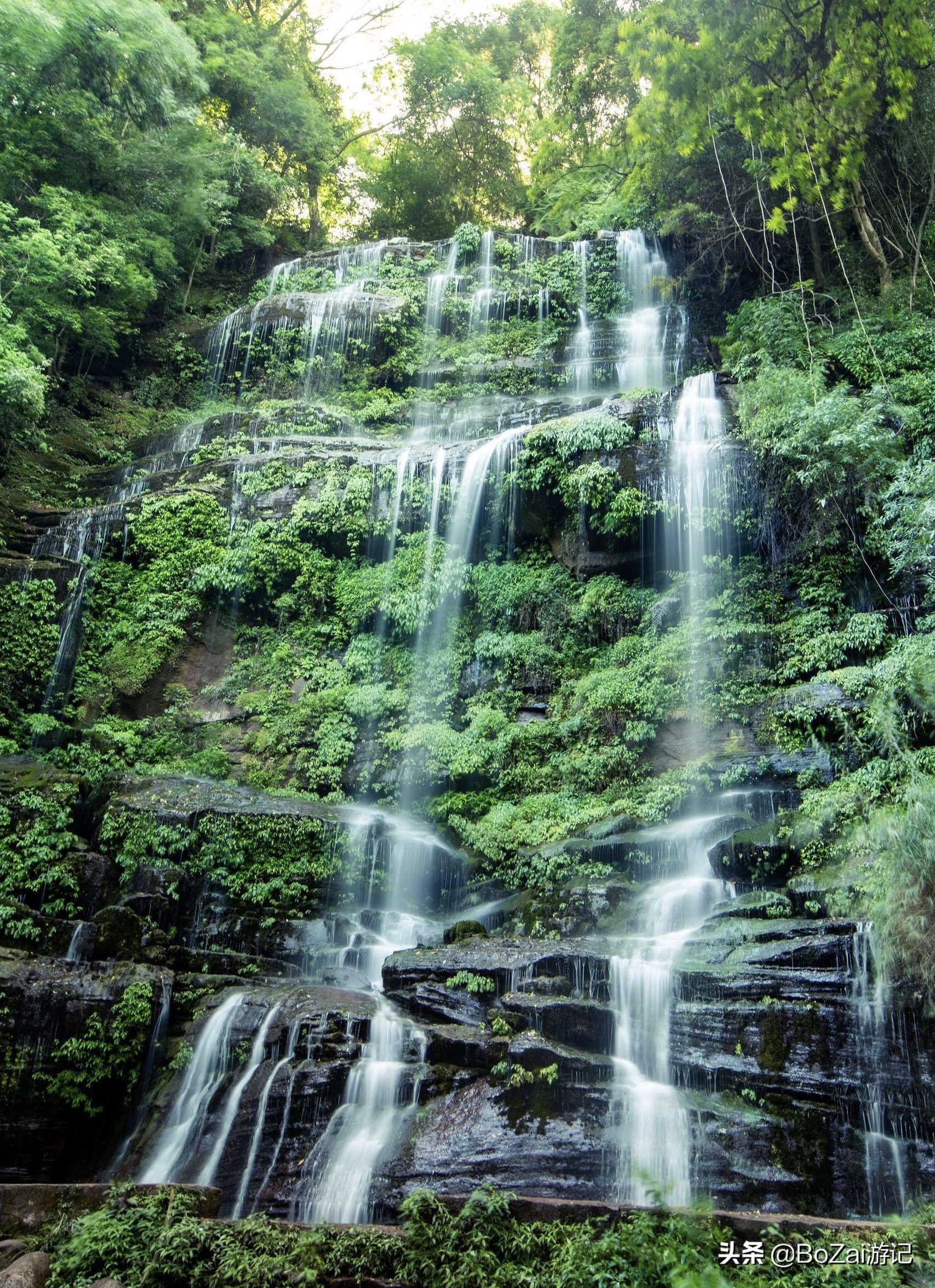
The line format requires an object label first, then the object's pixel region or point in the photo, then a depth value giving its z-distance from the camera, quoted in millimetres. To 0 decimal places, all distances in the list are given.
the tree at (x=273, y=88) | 25312
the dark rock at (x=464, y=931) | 9391
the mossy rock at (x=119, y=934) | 9172
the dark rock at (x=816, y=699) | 10539
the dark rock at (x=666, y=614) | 13422
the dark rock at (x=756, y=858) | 8922
